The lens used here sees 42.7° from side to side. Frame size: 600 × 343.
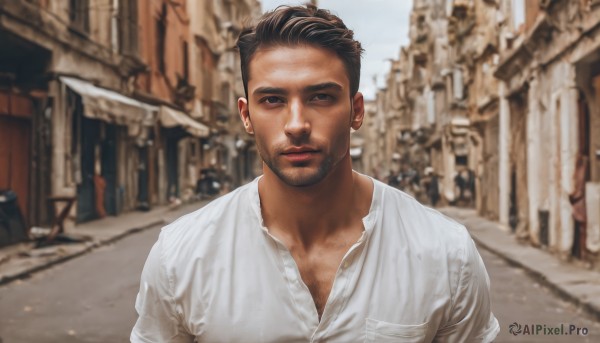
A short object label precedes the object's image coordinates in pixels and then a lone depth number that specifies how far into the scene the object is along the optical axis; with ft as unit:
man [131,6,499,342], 7.45
